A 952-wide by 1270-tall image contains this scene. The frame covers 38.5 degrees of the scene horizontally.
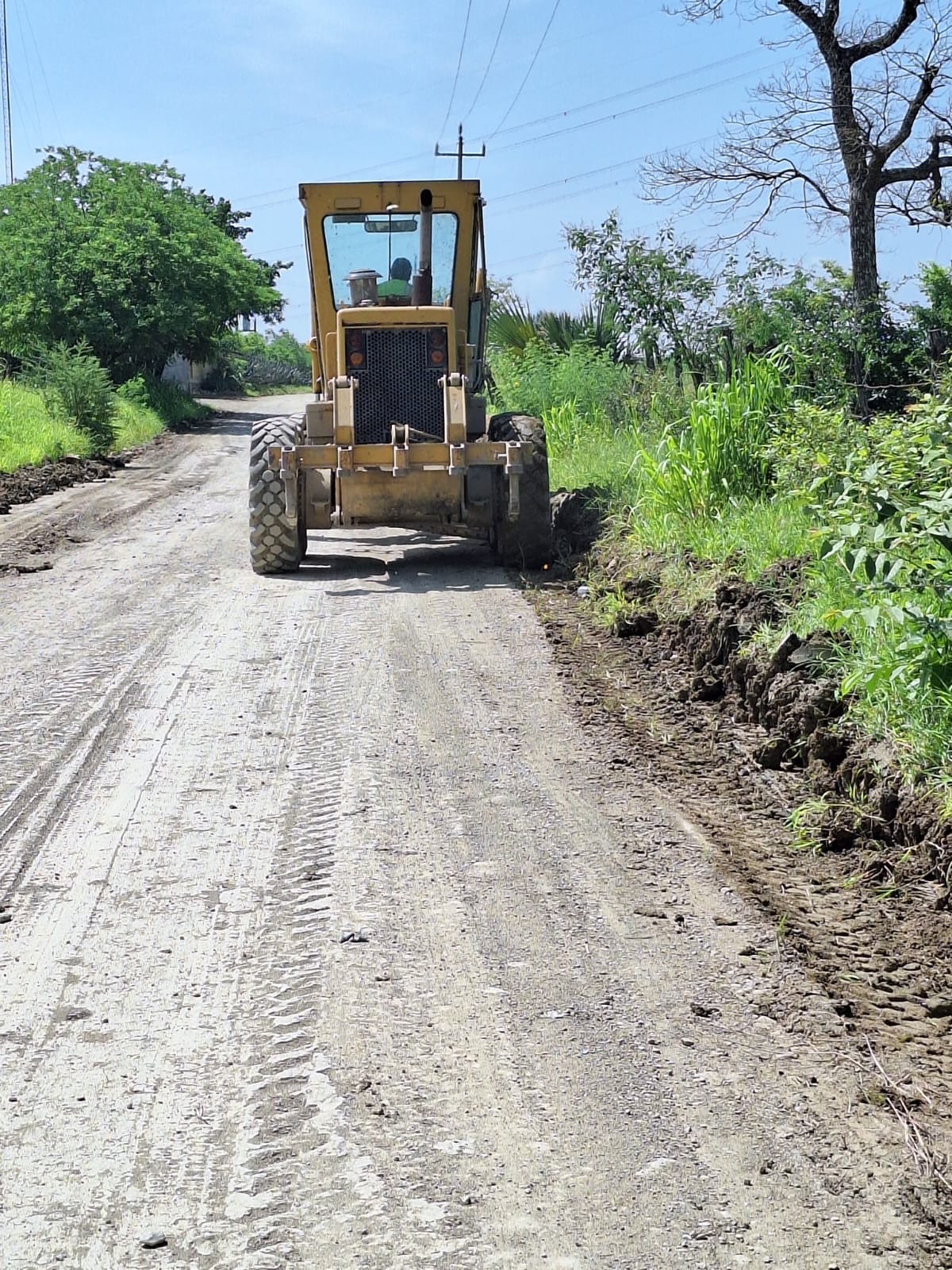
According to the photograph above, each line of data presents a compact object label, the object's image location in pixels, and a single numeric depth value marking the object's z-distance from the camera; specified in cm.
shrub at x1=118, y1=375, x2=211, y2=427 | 3331
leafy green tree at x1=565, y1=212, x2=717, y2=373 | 1354
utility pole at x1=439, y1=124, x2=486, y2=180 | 3930
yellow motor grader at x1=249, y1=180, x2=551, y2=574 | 1081
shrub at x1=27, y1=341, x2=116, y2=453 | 2317
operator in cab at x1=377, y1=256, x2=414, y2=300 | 1234
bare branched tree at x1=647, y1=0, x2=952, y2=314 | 1633
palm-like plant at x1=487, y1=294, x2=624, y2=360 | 1896
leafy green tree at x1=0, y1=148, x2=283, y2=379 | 3222
